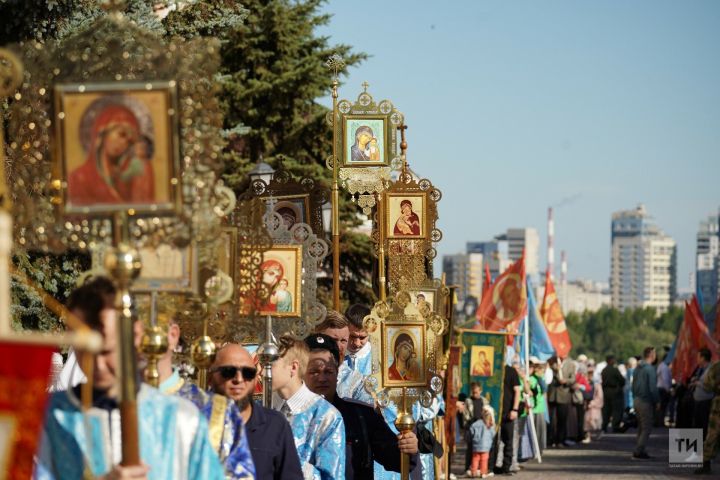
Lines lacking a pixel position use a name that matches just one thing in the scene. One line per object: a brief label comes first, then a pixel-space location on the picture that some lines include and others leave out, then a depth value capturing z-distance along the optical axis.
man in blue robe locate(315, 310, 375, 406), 11.18
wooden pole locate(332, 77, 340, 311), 14.05
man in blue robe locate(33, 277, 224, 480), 5.09
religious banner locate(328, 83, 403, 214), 15.05
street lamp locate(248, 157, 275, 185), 13.38
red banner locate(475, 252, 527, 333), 25.25
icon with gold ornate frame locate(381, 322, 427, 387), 11.25
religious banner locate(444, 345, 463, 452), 18.29
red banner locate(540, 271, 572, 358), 31.12
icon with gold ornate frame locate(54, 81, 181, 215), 5.17
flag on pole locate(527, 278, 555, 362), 28.64
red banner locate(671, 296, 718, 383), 33.19
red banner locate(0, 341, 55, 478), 4.05
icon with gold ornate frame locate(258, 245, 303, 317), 10.04
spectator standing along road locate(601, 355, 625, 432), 34.09
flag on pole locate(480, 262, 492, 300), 27.25
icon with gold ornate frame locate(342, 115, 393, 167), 15.13
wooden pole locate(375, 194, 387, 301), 13.32
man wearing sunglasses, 7.12
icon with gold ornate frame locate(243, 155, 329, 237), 12.52
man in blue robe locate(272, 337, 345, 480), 8.68
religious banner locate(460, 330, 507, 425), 21.61
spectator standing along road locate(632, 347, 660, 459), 25.08
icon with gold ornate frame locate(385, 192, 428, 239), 15.22
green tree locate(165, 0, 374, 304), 29.03
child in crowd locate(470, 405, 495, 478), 21.70
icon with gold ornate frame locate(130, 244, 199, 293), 6.15
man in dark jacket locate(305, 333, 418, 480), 9.41
